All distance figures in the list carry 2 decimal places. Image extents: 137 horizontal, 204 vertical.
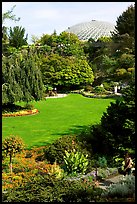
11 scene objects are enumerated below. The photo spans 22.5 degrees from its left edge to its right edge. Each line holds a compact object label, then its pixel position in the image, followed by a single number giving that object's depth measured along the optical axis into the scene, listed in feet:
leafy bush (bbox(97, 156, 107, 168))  31.53
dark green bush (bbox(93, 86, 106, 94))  99.76
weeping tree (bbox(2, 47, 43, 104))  66.44
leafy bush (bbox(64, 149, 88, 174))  30.04
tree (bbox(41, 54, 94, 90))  107.14
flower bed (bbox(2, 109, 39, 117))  66.39
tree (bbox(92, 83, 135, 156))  32.86
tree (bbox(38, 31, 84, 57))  125.30
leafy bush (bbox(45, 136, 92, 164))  33.42
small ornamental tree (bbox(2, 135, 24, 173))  30.42
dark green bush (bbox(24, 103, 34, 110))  70.90
